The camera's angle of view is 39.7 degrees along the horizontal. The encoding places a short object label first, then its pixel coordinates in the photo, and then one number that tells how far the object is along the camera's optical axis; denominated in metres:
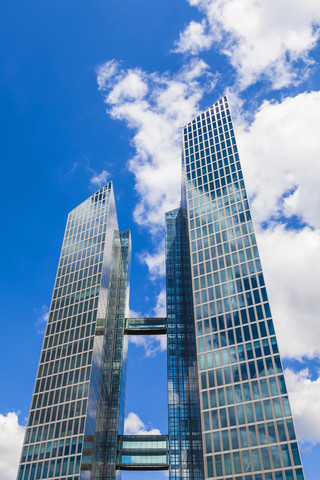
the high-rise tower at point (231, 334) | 75.06
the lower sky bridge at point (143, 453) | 113.56
